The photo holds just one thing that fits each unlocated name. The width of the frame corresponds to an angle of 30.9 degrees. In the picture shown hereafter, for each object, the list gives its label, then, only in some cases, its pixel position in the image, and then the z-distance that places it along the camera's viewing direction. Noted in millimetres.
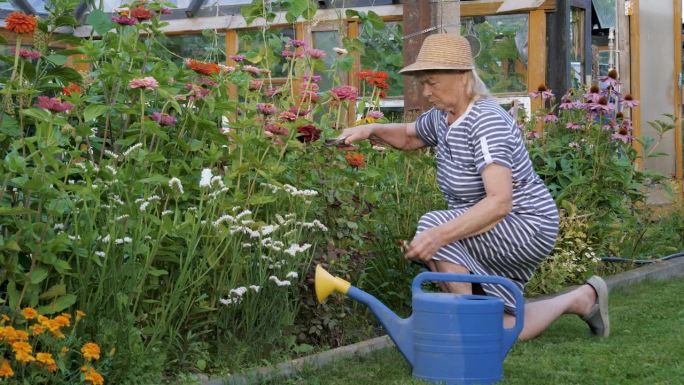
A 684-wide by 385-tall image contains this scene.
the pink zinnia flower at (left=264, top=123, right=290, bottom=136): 4418
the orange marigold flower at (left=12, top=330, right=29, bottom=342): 3130
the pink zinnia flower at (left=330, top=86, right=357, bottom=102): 4906
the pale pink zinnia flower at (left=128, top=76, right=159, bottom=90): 4039
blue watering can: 3797
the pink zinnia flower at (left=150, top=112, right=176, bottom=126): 4234
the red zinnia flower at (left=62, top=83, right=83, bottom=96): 4324
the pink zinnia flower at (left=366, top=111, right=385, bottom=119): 5711
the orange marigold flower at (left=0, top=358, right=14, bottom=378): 3123
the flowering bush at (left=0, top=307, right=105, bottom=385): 3148
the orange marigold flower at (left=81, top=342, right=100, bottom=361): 3225
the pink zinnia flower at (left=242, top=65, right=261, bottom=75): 4699
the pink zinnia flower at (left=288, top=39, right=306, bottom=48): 5023
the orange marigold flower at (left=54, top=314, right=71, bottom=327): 3217
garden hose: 6517
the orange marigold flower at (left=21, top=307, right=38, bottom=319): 3248
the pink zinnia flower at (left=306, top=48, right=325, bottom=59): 4914
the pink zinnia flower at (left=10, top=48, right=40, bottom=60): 3941
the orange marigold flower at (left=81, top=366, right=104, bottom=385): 3268
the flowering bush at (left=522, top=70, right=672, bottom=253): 6762
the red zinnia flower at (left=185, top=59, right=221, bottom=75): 4438
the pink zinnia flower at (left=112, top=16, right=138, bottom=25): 4164
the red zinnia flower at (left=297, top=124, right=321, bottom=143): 4578
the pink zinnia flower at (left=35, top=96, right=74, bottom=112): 3719
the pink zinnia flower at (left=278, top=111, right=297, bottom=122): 4668
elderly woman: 4229
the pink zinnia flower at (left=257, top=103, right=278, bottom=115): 4402
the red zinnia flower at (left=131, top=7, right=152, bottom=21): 4191
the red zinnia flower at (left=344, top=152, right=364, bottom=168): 4719
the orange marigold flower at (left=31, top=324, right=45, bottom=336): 3213
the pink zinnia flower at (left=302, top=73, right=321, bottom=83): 5092
